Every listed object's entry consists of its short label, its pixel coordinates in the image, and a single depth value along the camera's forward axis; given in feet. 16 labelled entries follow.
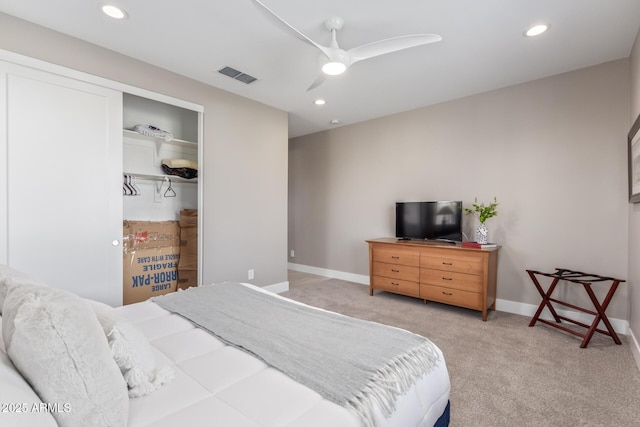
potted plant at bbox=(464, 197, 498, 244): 10.91
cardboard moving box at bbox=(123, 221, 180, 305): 9.68
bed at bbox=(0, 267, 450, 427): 2.35
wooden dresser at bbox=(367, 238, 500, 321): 10.42
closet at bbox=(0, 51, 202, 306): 7.13
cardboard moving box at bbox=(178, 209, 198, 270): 11.06
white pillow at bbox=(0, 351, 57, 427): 1.92
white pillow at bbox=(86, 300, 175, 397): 3.13
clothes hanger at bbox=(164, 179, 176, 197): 11.30
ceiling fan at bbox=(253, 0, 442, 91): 6.54
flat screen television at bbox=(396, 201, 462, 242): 11.96
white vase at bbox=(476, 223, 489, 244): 10.91
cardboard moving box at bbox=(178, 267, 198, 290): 10.91
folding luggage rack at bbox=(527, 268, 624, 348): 8.21
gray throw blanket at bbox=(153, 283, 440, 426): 3.34
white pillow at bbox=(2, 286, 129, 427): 2.38
